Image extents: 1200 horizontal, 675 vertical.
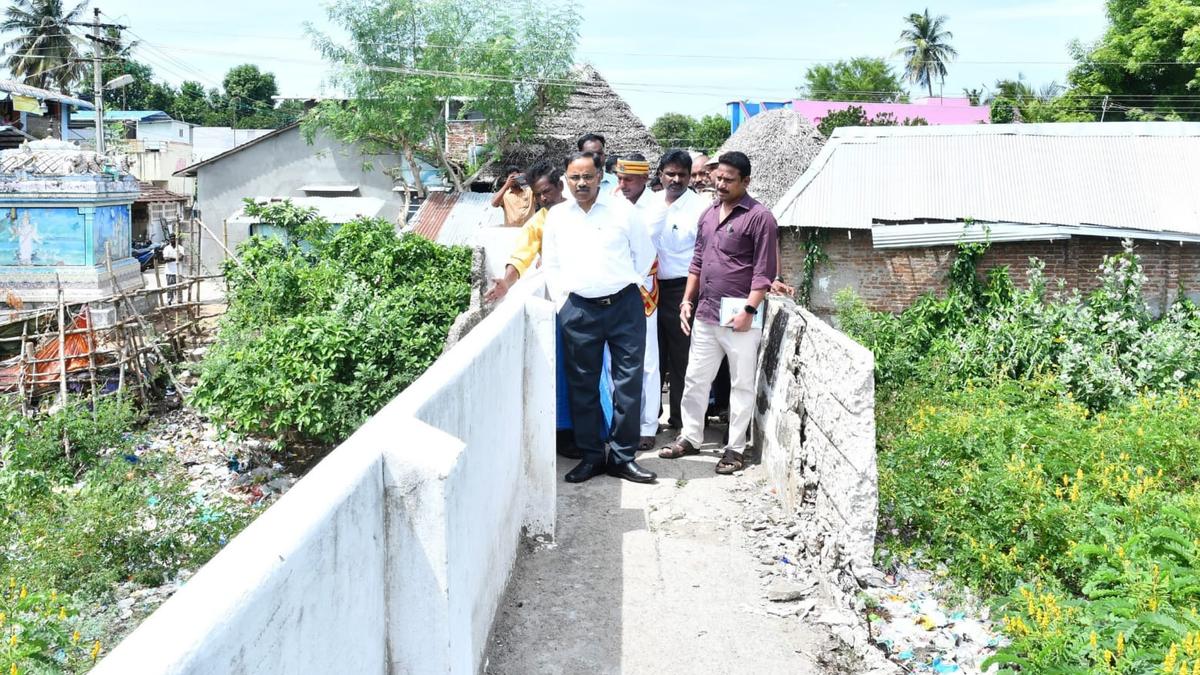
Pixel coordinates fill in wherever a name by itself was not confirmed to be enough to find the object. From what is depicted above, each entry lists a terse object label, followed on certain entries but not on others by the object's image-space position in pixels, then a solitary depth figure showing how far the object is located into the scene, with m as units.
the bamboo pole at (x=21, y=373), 13.43
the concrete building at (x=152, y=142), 37.25
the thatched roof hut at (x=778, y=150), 17.97
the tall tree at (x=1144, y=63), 27.20
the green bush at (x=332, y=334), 10.00
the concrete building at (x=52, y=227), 18.39
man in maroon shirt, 5.59
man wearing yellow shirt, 5.81
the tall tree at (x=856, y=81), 52.75
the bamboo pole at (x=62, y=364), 13.20
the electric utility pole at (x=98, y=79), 25.06
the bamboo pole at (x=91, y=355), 13.70
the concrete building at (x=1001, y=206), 10.68
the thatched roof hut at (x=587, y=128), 24.08
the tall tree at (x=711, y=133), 48.97
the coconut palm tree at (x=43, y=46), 47.75
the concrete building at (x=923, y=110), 42.53
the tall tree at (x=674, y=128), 57.67
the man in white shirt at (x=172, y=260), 25.03
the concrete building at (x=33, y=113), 29.01
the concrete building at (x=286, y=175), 26.77
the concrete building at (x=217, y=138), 42.47
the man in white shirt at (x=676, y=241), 6.46
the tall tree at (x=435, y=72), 23.83
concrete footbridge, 1.82
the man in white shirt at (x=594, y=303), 5.23
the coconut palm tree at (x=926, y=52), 60.03
